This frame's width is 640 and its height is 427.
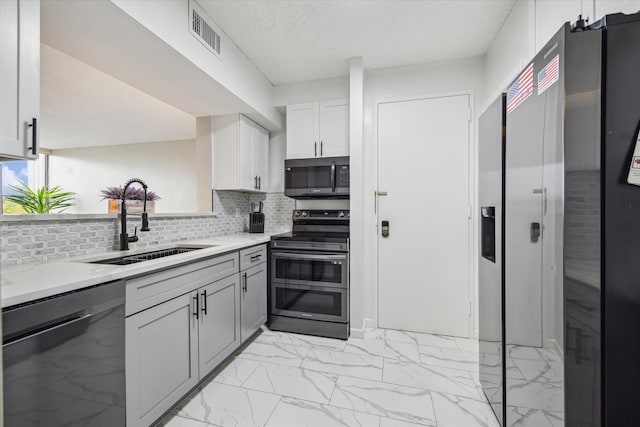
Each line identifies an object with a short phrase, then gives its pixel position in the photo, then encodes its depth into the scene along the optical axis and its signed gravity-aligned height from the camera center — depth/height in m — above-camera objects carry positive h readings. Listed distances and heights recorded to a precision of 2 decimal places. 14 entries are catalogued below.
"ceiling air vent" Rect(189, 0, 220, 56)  1.86 +1.27
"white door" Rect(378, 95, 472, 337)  2.67 -0.02
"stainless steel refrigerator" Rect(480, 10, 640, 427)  0.82 -0.02
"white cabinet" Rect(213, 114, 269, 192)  2.84 +0.61
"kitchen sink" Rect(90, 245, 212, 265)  1.70 -0.29
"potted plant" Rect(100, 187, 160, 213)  2.17 +0.11
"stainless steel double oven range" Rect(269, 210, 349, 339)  2.58 -0.67
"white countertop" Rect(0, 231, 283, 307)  0.95 -0.26
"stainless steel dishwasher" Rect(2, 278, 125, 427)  0.90 -0.54
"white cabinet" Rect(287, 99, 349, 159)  2.92 +0.88
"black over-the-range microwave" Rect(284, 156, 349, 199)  2.79 +0.36
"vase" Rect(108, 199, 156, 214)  2.14 +0.05
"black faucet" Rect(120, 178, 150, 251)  1.85 -0.08
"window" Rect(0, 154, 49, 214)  1.56 +0.56
